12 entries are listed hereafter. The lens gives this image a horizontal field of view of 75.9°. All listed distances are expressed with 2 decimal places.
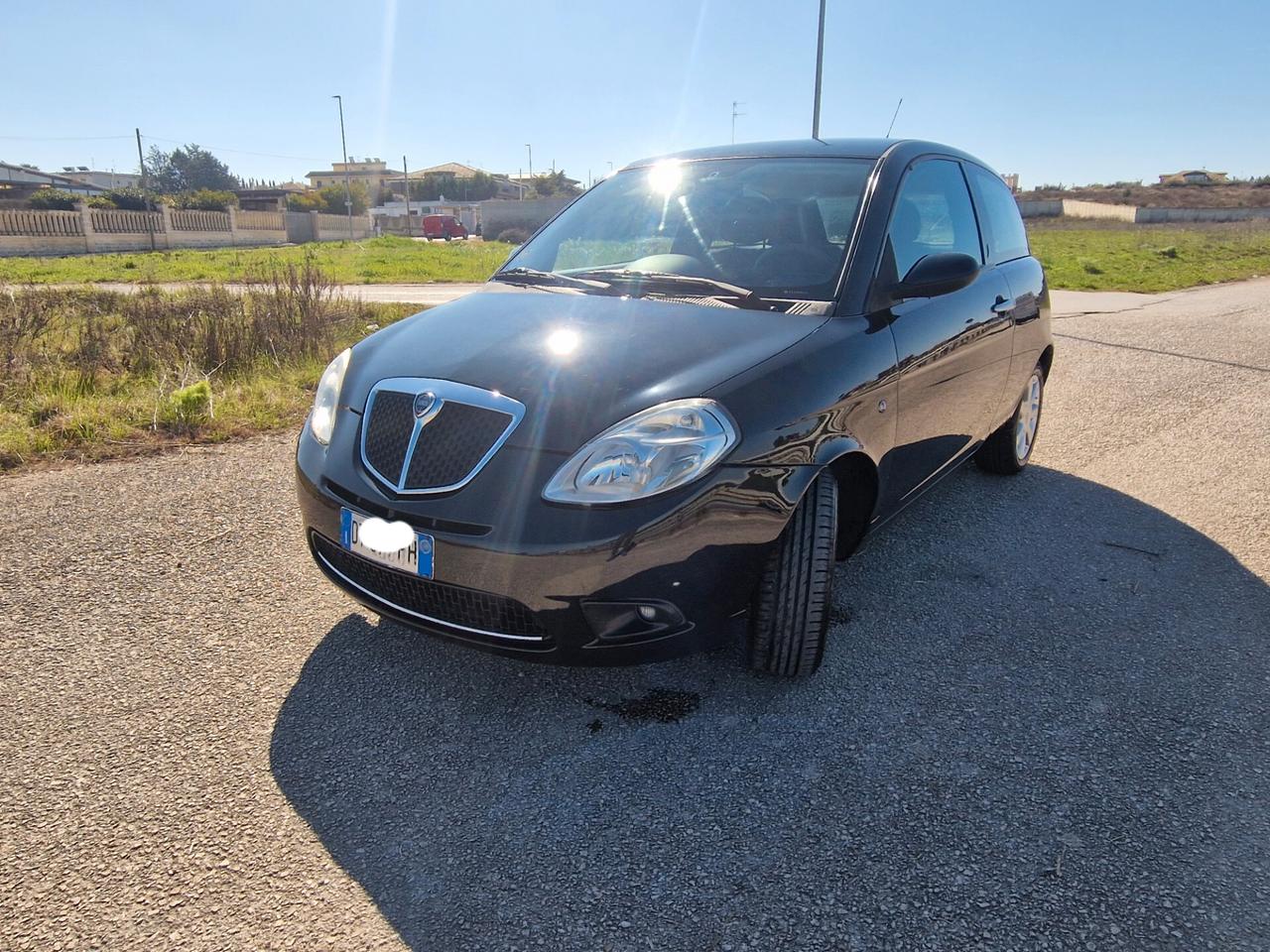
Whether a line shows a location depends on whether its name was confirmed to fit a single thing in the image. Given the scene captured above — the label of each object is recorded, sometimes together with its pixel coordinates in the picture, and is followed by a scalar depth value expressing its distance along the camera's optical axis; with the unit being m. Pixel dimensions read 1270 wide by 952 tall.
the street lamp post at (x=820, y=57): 13.74
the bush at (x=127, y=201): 48.59
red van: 56.53
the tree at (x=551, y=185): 97.80
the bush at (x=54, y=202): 44.44
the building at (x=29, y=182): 56.59
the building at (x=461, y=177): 107.31
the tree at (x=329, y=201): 70.44
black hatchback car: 2.04
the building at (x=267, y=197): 70.12
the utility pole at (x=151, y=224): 36.03
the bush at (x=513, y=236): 44.50
